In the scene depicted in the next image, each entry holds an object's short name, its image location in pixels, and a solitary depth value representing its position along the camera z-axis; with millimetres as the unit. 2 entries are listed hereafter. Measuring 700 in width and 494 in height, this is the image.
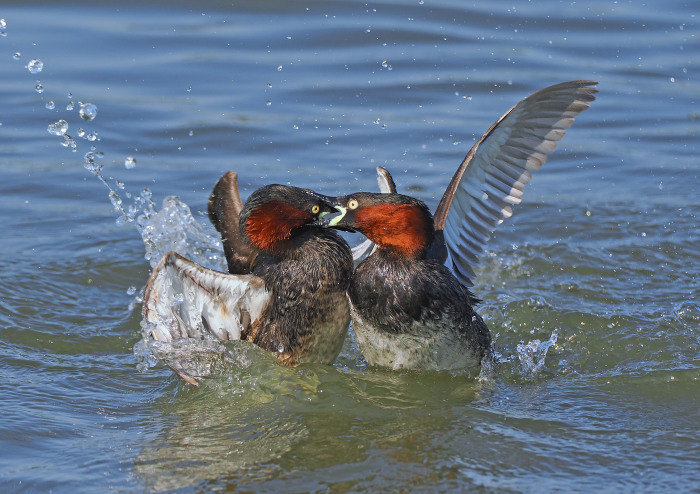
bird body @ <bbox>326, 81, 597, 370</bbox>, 11312
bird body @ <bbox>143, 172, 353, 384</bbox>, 11680
